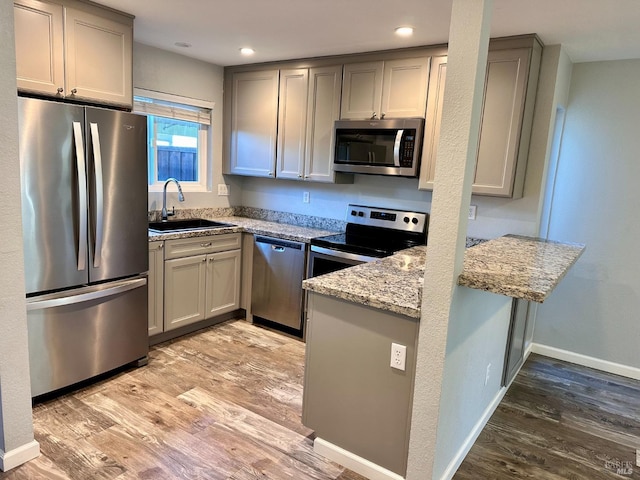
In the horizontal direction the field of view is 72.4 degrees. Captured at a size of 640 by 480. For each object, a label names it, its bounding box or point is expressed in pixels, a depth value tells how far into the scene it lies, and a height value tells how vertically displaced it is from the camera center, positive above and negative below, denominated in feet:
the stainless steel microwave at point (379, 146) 10.62 +0.90
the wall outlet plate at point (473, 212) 11.09 -0.60
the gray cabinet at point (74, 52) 8.18 +2.22
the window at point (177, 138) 12.61 +0.95
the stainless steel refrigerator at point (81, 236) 7.74 -1.39
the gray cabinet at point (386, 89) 10.57 +2.35
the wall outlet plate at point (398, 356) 6.12 -2.41
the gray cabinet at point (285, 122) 12.22 +1.59
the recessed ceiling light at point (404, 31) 9.27 +3.26
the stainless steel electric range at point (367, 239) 10.87 -1.55
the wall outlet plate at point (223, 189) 14.73 -0.57
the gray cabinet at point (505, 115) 9.42 +1.64
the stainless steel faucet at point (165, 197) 12.62 -0.83
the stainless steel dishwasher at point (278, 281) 12.12 -2.98
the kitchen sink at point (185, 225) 12.45 -1.63
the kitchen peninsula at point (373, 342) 6.09 -2.39
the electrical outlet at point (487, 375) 8.18 -3.47
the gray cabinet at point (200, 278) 11.32 -2.94
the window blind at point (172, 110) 12.26 +1.73
